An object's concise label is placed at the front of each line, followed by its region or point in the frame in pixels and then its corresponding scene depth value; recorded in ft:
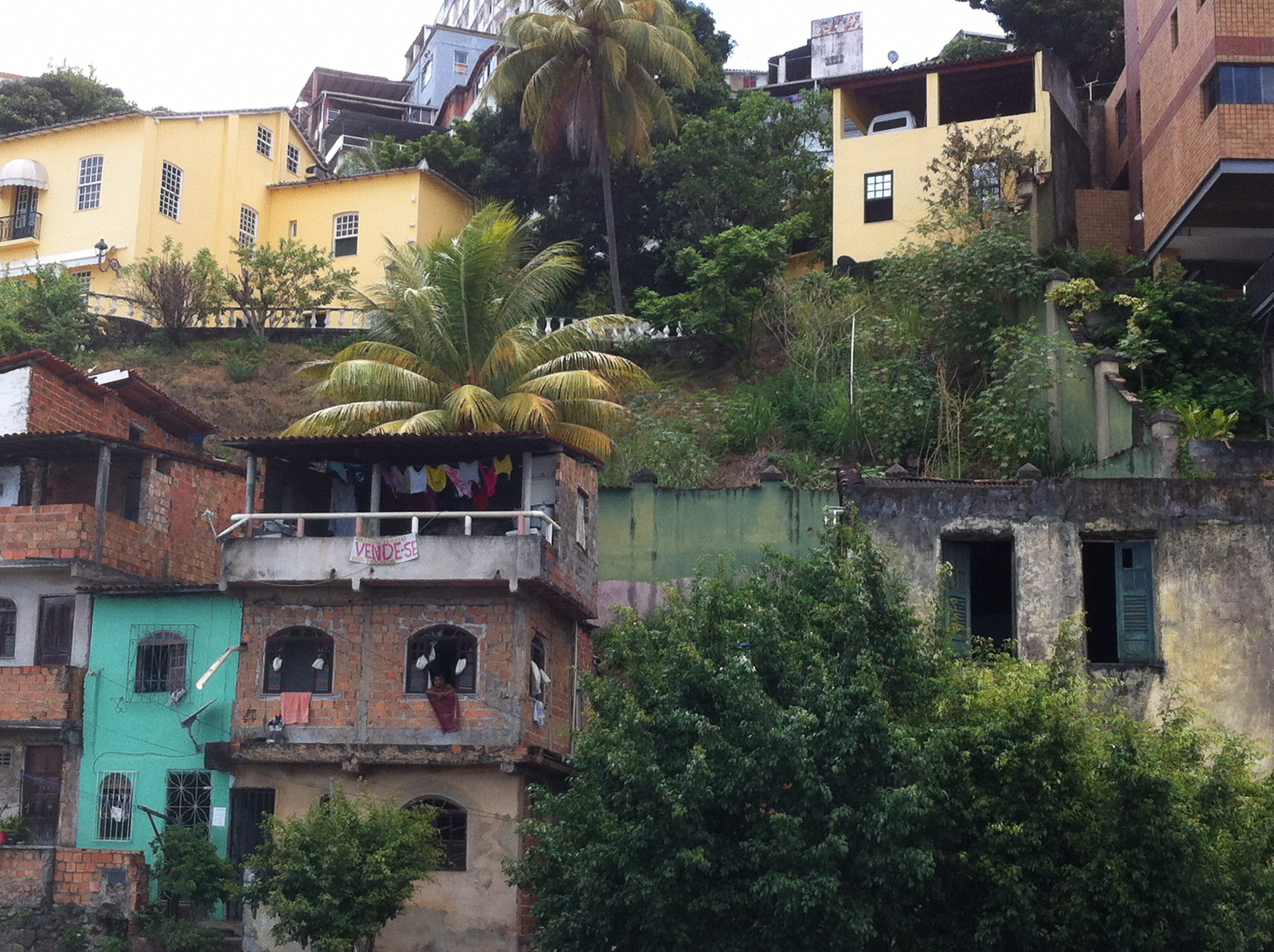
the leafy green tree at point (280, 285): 146.92
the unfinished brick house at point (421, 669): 82.23
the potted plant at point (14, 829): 88.17
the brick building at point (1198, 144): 104.83
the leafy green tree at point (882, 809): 60.44
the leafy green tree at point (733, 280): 133.70
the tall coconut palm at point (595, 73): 139.64
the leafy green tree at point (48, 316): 138.62
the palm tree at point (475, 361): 102.17
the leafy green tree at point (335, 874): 73.36
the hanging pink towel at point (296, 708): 84.69
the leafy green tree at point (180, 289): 148.87
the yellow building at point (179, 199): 156.25
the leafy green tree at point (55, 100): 188.03
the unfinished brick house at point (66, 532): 90.07
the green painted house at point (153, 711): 87.10
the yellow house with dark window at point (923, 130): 135.95
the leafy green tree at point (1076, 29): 159.02
